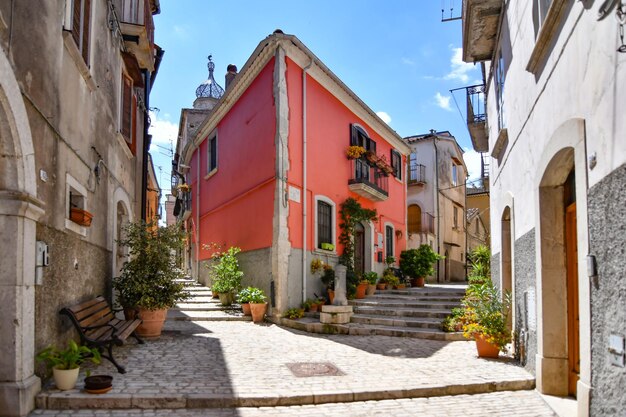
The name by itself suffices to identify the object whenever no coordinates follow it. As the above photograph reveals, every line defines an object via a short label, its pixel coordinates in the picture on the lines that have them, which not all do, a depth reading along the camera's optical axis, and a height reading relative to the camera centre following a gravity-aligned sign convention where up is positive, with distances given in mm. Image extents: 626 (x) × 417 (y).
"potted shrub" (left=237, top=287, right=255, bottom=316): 11891 -1448
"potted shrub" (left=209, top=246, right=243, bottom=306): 12797 -1005
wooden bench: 6077 -1213
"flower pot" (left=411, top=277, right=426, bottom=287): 17859 -1549
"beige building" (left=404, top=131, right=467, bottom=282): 24578 +2260
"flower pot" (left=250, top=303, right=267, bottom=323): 11633 -1682
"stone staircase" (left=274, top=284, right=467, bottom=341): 10109 -1782
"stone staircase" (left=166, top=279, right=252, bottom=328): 11820 -1818
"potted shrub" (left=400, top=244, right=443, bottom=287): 17516 -875
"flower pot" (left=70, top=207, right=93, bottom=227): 6594 +333
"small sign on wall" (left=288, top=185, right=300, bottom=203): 12163 +1154
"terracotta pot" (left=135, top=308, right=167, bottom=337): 9102 -1538
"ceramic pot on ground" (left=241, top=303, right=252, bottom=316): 11934 -1680
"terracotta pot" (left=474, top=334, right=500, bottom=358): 7582 -1693
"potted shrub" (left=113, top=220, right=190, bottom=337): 9086 -716
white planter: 5270 -1474
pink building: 12039 +1982
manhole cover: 6516 -1784
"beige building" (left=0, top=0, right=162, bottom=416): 4695 +889
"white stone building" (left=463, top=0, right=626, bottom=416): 3645 +572
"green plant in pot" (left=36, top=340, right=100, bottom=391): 5262 -1340
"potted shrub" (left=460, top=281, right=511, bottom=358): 7430 -1317
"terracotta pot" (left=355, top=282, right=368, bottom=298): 13689 -1395
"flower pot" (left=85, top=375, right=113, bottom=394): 5230 -1541
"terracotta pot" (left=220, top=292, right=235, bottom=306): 12875 -1522
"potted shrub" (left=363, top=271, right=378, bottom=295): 14406 -1223
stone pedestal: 10742 -1645
